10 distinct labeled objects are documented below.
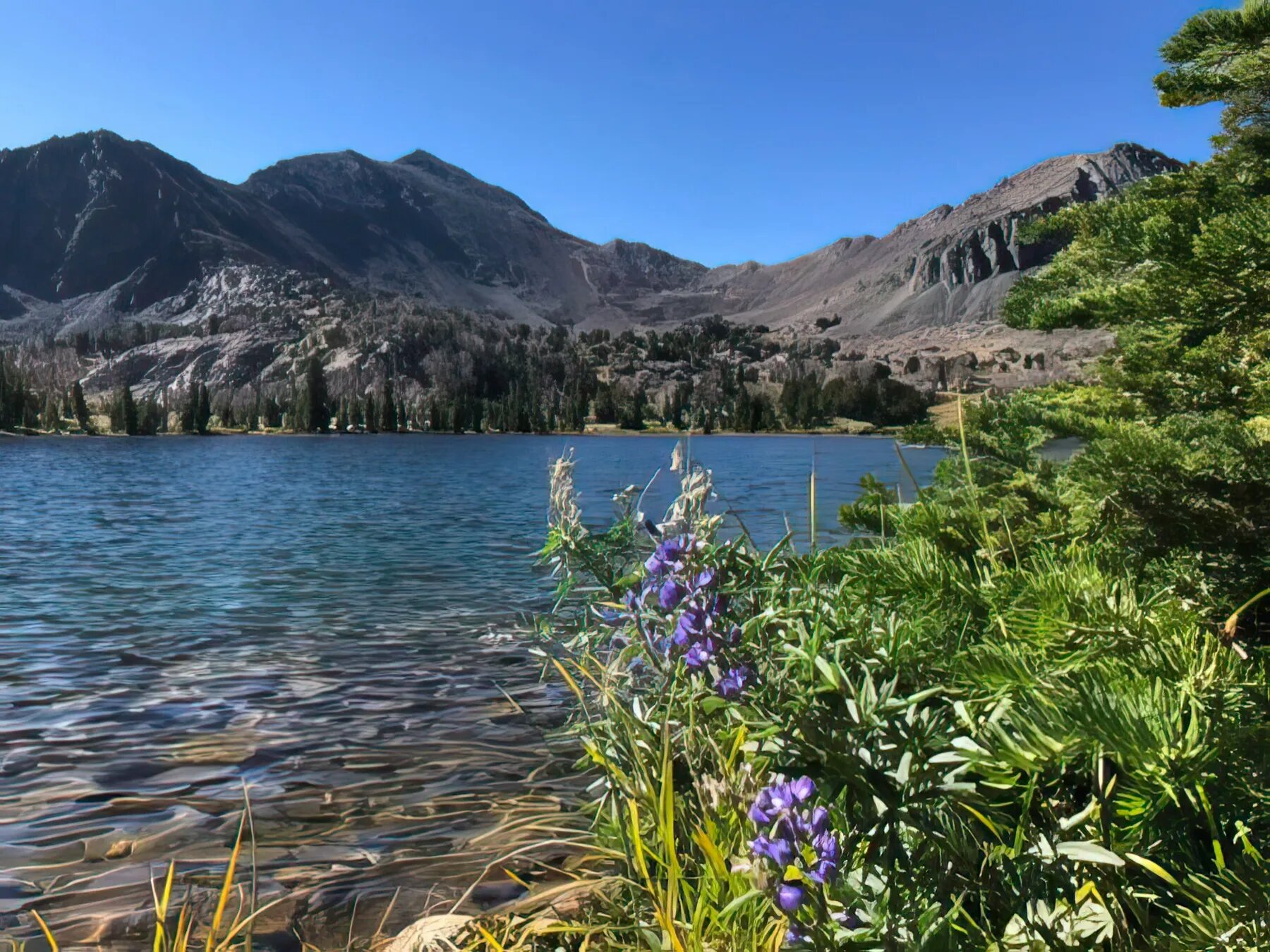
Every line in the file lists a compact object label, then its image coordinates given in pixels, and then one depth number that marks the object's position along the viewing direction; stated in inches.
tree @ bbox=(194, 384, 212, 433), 7155.5
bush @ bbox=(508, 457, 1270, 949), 74.9
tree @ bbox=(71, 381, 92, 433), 6614.2
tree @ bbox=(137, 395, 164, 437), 6904.5
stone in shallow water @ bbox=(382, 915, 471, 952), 153.3
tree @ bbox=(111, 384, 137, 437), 6825.8
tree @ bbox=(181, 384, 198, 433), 7155.5
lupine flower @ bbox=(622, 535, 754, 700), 134.7
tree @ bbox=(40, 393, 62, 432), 6486.2
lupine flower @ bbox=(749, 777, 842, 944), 91.4
